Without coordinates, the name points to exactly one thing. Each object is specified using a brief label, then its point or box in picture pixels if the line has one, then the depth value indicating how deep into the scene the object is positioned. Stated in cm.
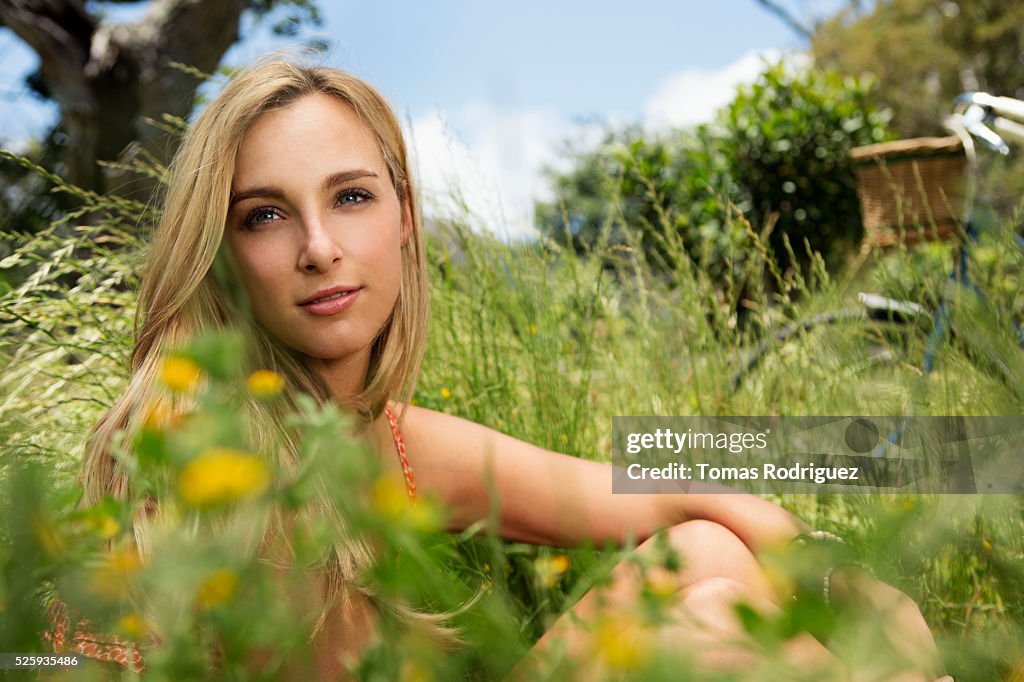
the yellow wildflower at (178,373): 35
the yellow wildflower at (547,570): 42
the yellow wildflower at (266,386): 37
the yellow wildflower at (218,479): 28
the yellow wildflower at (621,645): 32
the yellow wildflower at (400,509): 34
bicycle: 177
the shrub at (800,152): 621
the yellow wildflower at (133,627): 36
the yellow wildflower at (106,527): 36
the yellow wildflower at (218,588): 32
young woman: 120
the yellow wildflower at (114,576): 33
